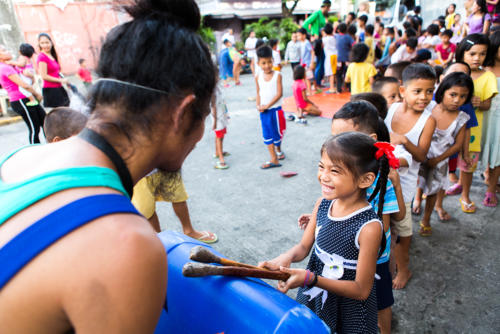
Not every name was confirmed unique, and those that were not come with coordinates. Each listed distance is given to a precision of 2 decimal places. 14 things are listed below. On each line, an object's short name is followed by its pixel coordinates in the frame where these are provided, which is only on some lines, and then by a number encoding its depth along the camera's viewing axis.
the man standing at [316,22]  9.32
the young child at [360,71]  4.77
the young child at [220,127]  3.94
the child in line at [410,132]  2.08
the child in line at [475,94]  2.69
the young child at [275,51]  8.71
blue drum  0.82
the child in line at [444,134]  2.39
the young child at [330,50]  7.71
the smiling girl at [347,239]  1.28
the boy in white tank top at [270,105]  4.04
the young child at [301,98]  5.87
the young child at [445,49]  5.93
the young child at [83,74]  6.91
